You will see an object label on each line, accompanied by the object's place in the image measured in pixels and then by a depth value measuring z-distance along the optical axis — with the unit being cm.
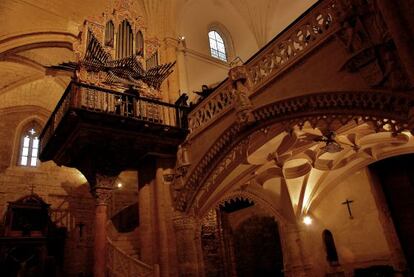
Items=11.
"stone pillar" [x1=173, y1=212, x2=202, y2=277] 880
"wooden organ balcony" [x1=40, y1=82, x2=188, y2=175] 841
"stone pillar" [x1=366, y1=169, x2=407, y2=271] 1045
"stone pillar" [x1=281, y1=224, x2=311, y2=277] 1162
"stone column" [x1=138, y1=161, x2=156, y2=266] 919
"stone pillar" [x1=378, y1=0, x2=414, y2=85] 410
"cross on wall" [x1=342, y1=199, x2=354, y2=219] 1197
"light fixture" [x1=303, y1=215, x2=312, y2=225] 1234
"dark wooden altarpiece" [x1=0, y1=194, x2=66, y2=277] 1109
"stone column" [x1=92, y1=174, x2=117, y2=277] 837
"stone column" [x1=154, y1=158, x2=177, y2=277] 885
